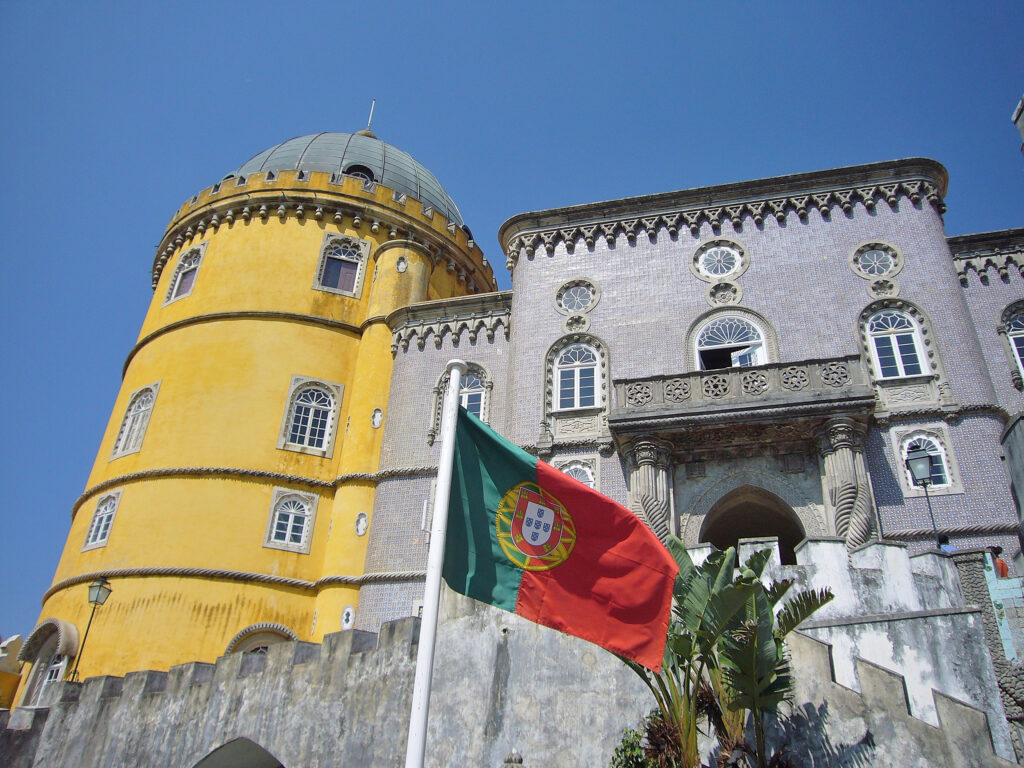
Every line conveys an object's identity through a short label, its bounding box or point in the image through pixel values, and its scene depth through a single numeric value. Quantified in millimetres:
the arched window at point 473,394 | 22734
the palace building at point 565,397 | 18312
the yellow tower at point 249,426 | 21641
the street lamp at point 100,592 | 19297
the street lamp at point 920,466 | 14784
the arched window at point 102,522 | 23359
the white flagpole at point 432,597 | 6984
